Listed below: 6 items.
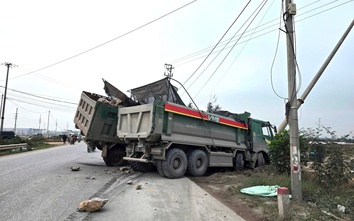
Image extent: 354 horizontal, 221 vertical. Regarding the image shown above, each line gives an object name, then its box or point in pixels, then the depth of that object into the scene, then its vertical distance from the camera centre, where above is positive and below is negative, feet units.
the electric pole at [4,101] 127.26 +17.03
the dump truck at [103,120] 35.68 +2.66
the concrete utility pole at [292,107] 22.27 +3.11
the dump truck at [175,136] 30.22 +0.85
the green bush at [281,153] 32.22 -0.78
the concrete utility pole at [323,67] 29.17 +8.19
